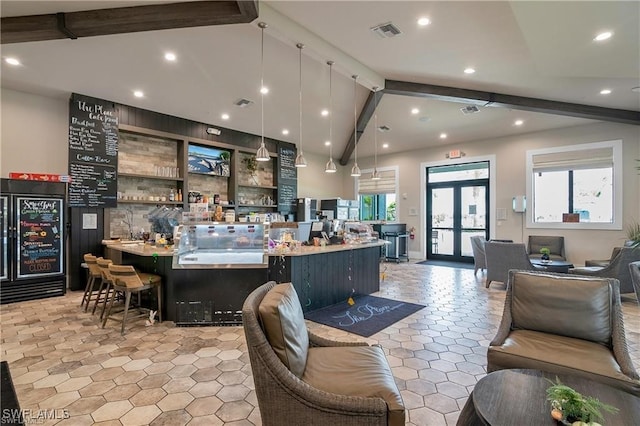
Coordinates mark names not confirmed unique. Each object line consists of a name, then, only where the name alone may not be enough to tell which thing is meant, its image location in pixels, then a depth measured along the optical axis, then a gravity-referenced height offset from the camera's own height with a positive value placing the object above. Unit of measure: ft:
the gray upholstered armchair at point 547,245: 23.49 -2.45
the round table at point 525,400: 4.38 -2.92
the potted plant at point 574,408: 4.03 -2.64
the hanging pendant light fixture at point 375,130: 21.11 +7.61
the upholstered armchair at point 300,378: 4.65 -2.88
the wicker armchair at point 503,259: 17.40 -2.68
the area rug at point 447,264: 27.00 -4.65
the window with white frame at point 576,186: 22.15 +2.05
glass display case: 12.84 -1.39
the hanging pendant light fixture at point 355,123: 19.81 +7.76
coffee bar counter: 12.79 -2.87
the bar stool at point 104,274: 12.95 -2.66
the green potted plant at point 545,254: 19.05 -2.54
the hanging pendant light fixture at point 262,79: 12.95 +7.77
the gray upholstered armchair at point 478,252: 21.68 -2.75
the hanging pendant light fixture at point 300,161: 16.82 +2.79
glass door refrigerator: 15.56 -1.48
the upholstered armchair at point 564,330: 6.35 -2.88
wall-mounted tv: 23.56 +4.05
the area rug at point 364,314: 12.63 -4.63
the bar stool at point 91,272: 14.19 -2.79
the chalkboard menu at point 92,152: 17.92 +3.57
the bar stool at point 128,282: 12.09 -2.82
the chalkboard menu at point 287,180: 29.04 +3.09
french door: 28.55 -0.24
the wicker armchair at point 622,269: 15.72 -2.85
